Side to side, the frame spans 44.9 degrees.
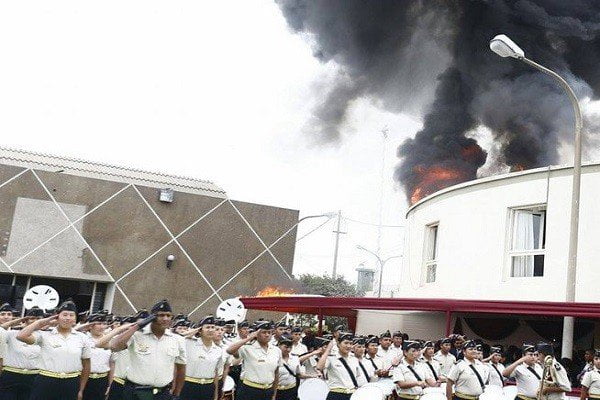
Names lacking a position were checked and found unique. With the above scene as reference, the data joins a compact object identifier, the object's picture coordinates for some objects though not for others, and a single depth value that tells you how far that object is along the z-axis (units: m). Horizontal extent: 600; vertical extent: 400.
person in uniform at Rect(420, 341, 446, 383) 10.55
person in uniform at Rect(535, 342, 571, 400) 9.62
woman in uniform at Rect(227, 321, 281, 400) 8.75
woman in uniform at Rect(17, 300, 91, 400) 7.52
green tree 60.16
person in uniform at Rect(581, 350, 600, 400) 10.03
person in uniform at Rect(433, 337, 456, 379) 12.32
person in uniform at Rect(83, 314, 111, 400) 9.76
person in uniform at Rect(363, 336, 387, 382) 9.91
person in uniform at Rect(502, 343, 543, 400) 9.91
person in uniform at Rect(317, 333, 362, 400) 9.54
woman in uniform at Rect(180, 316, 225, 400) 9.22
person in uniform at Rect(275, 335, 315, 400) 10.08
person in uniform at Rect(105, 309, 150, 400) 8.98
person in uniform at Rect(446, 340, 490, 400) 9.77
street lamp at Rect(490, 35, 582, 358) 11.26
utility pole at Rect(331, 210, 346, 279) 49.88
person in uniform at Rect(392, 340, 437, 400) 10.06
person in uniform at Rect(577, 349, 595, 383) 12.15
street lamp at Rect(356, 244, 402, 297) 48.71
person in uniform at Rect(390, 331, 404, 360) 13.42
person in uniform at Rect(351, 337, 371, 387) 9.70
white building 15.50
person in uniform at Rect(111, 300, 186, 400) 6.93
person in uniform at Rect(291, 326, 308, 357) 11.91
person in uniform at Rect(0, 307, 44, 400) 8.58
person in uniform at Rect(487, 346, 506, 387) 10.23
